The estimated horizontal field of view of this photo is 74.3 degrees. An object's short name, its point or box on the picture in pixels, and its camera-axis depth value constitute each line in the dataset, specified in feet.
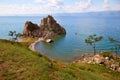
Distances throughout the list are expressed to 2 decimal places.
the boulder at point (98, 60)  90.82
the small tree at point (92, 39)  130.49
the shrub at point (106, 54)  112.49
